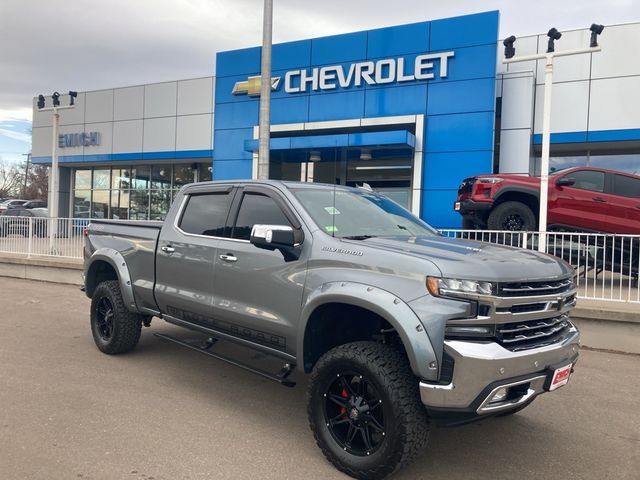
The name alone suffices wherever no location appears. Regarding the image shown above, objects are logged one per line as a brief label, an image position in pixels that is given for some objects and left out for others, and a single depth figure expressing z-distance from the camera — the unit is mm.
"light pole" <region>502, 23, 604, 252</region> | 8406
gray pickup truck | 2979
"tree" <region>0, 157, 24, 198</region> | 76750
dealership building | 14680
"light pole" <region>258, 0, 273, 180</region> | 10336
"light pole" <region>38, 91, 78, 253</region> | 14945
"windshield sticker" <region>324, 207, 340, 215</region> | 4090
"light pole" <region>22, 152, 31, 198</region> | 73175
